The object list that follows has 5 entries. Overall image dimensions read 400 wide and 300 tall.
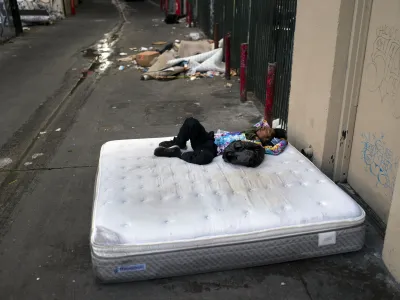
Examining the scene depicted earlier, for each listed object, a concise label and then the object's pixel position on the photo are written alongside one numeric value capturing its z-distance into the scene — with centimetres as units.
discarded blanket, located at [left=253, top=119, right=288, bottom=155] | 386
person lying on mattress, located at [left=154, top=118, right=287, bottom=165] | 372
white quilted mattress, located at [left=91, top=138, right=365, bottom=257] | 268
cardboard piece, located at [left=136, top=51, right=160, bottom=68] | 947
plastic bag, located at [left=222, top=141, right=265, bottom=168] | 355
